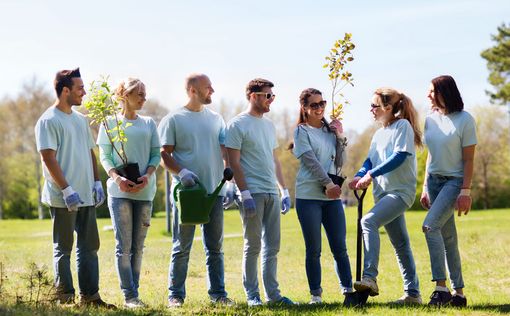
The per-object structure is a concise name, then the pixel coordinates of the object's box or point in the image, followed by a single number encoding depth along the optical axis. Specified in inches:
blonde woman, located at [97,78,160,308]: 286.4
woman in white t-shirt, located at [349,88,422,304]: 275.4
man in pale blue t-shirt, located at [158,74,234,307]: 285.0
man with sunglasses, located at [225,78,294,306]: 283.7
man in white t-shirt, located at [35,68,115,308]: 275.9
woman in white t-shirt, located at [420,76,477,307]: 278.8
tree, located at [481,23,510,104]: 1690.5
